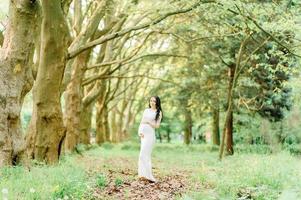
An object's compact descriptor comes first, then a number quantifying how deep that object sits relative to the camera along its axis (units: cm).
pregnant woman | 1380
